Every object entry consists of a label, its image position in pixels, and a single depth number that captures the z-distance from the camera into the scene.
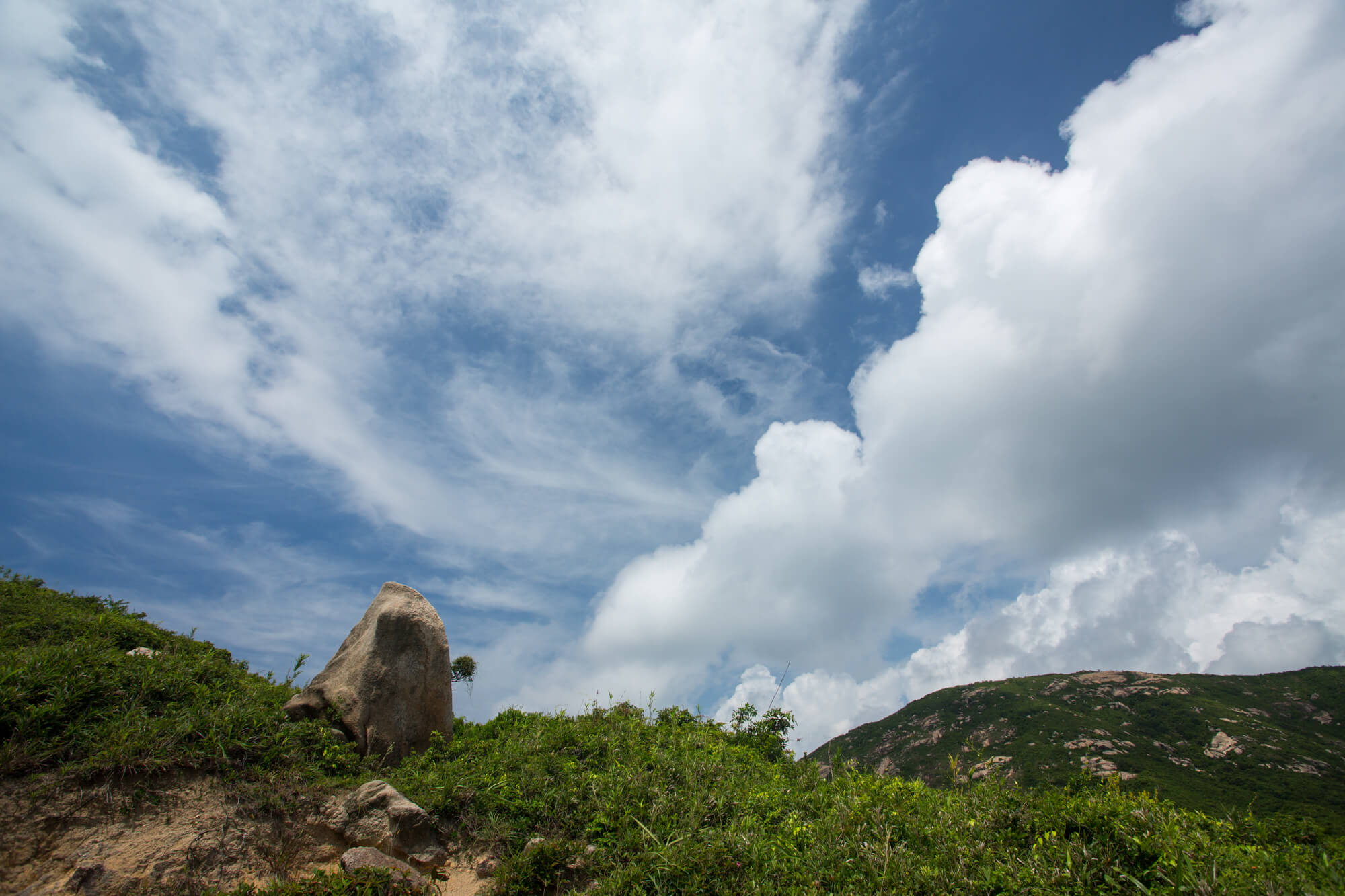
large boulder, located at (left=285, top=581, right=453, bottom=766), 13.10
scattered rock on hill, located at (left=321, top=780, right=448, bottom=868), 9.91
